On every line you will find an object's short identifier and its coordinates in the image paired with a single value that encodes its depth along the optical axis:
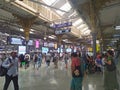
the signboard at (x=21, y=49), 11.12
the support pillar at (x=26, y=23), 9.08
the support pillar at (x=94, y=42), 7.35
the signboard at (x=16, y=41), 10.25
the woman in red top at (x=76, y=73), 2.91
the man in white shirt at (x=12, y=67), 3.08
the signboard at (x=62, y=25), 9.24
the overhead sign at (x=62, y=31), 10.99
